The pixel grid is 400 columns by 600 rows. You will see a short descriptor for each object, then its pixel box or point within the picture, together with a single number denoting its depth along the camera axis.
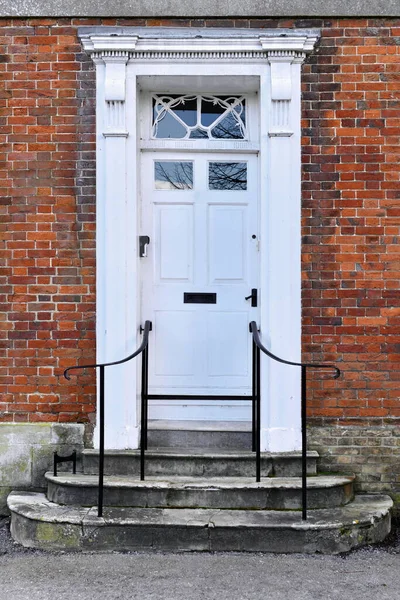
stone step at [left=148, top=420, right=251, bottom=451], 4.80
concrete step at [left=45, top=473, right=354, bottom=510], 4.27
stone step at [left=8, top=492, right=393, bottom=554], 3.96
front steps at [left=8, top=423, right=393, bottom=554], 3.97
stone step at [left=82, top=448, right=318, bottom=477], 4.54
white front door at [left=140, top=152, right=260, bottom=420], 5.11
